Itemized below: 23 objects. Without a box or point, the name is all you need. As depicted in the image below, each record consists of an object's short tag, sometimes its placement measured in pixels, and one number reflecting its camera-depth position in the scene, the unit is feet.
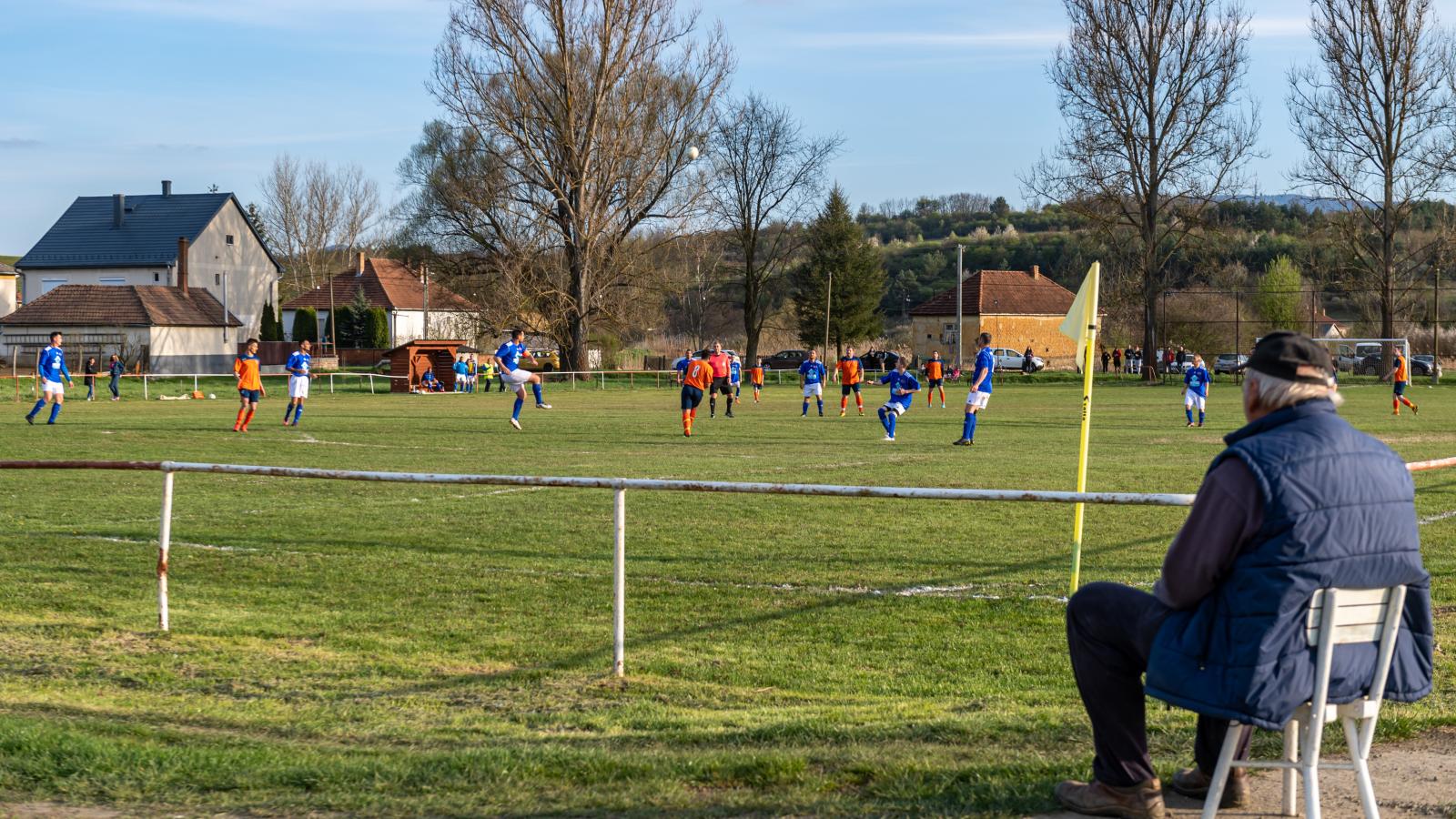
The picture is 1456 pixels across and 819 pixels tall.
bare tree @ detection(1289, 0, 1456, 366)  193.88
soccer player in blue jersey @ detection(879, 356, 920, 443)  79.00
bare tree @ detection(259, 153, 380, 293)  313.12
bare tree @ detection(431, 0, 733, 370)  173.68
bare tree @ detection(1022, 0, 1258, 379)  200.34
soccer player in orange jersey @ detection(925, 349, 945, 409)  118.88
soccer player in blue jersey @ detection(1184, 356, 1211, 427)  93.81
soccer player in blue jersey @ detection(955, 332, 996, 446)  75.77
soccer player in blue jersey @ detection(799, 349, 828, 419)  110.52
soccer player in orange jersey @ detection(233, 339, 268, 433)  83.61
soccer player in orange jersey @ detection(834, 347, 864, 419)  111.45
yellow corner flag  26.86
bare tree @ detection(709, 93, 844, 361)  256.52
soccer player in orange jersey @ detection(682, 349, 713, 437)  85.20
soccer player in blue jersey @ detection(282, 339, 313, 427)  89.35
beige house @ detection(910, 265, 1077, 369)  316.81
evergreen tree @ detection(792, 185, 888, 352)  267.80
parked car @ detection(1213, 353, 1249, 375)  227.40
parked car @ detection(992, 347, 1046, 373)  264.52
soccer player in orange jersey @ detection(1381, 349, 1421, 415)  106.11
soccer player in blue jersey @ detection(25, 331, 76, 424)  90.84
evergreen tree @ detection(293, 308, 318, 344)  277.23
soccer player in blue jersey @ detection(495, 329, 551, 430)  94.02
